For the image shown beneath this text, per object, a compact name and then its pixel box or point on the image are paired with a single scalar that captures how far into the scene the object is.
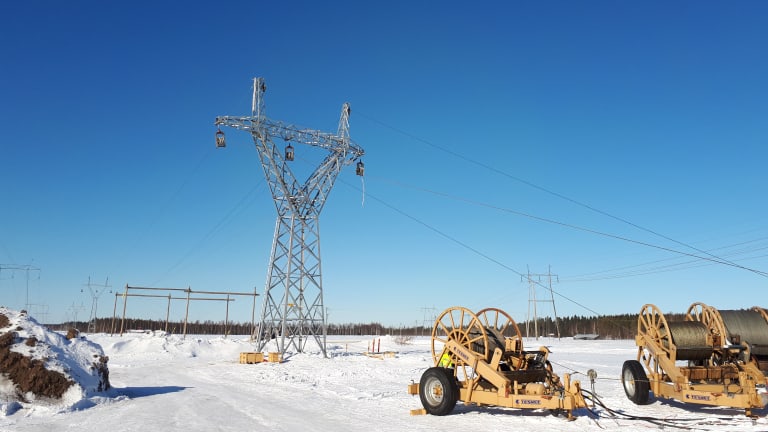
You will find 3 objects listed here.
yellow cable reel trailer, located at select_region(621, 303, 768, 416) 11.49
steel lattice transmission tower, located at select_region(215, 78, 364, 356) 27.45
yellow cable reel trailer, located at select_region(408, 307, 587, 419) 10.23
